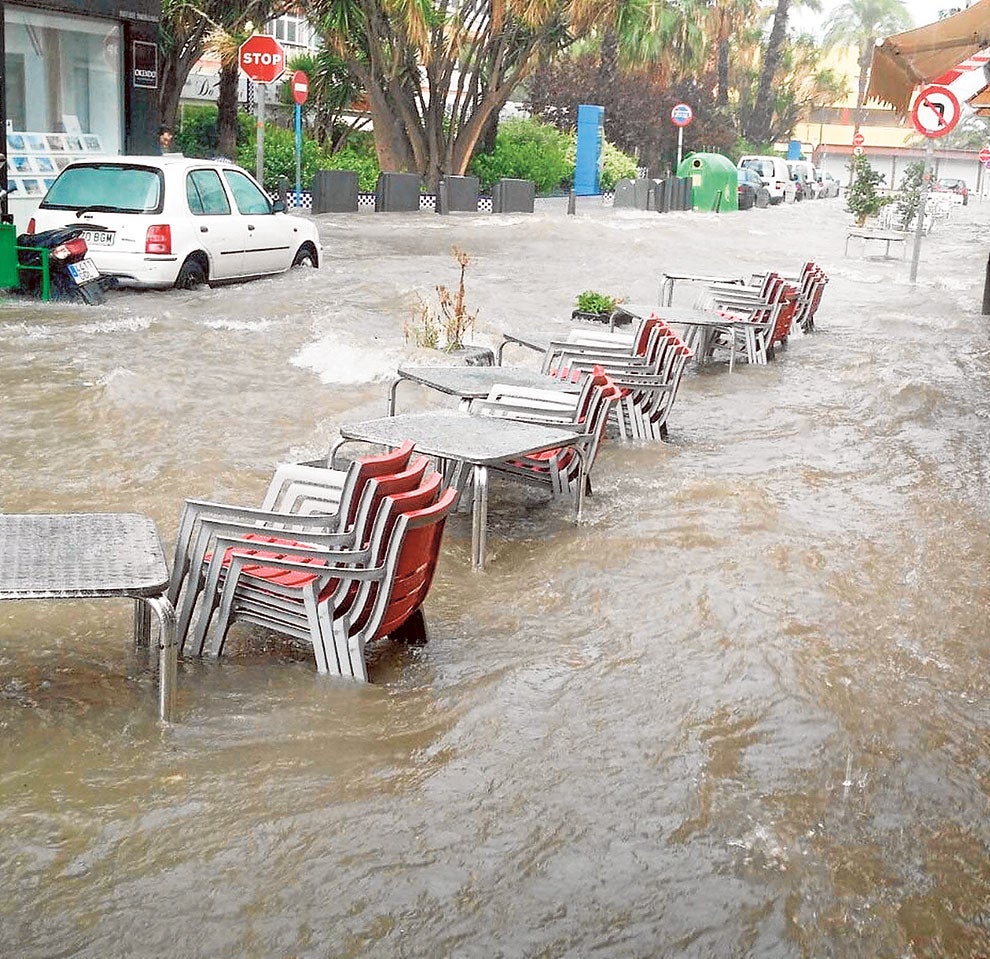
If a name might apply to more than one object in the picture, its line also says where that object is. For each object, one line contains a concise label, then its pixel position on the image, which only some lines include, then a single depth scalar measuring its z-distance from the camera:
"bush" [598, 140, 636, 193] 45.66
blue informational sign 43.19
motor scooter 14.71
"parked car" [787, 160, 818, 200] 56.69
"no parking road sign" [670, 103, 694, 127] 42.91
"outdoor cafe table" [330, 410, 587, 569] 6.90
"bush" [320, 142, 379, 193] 33.66
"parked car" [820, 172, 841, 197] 62.28
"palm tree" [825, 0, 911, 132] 110.25
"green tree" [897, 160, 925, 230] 34.78
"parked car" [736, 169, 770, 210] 45.56
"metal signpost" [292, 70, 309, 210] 27.78
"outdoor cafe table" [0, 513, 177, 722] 4.61
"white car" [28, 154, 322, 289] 15.09
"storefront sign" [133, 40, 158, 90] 20.72
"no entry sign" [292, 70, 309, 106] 27.98
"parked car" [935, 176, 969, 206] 70.94
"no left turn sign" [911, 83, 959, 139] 19.97
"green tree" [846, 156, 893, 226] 32.53
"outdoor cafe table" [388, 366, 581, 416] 8.72
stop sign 21.23
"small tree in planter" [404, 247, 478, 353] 12.55
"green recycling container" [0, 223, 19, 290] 15.02
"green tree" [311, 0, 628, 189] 30.83
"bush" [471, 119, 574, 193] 39.72
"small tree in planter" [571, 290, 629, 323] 15.37
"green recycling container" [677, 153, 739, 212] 41.97
